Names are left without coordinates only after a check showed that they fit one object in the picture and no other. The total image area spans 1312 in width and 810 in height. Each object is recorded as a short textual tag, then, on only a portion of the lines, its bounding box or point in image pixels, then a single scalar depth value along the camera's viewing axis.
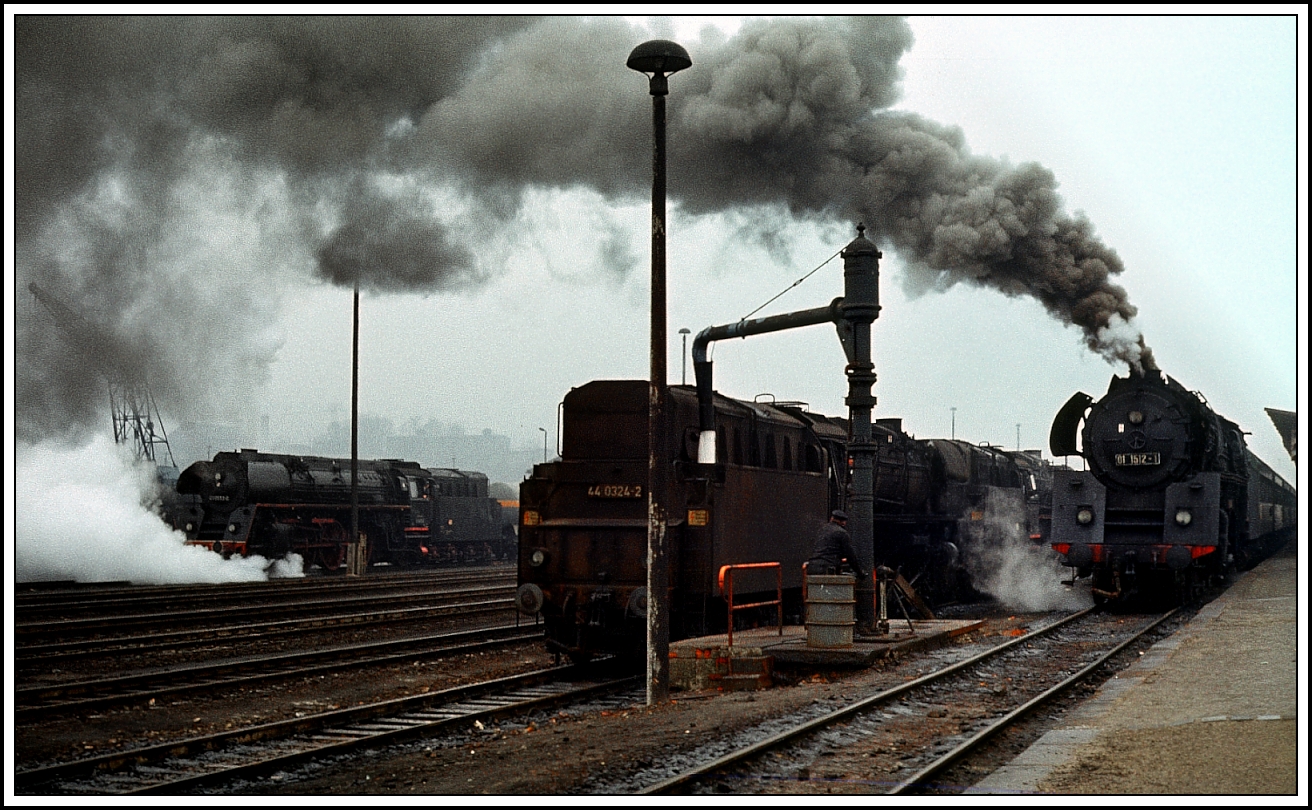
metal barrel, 13.58
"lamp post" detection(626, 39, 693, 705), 11.98
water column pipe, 14.39
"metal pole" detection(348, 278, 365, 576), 33.66
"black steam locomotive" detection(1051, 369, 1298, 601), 20.47
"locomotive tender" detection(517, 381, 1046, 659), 14.01
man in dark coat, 13.57
